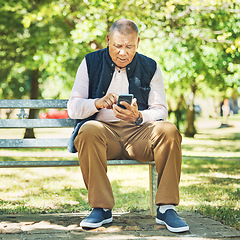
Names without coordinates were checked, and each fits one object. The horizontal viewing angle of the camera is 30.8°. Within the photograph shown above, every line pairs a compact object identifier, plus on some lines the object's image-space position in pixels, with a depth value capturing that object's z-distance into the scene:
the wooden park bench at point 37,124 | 4.03
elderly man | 3.47
